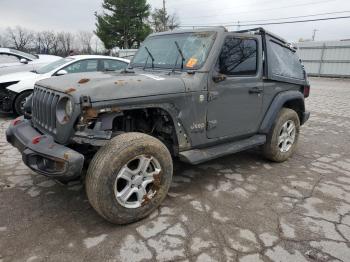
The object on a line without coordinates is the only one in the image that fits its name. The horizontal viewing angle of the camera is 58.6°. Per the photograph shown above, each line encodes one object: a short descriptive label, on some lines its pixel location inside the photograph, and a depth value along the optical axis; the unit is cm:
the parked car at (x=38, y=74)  728
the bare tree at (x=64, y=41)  4350
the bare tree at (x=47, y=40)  3908
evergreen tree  3719
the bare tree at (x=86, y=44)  4959
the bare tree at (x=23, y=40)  3814
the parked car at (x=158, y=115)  286
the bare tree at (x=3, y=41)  3885
